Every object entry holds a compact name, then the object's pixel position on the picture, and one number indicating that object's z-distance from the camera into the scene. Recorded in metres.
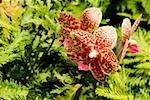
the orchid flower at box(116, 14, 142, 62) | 0.58
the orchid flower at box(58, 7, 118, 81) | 0.57
